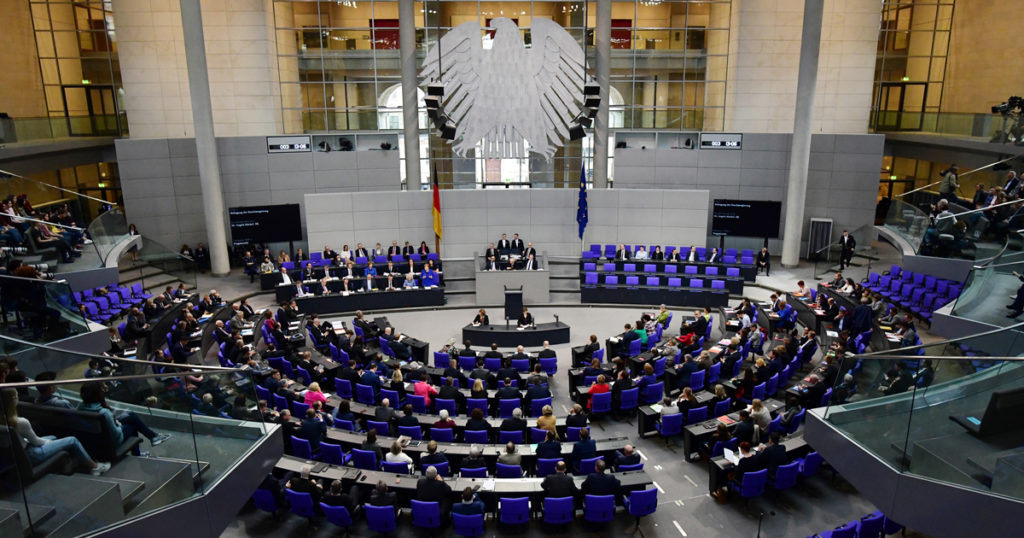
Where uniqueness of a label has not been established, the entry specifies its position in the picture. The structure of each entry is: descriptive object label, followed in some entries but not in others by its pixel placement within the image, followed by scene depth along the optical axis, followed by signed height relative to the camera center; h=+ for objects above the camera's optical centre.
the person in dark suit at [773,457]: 9.00 -4.16
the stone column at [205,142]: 19.52 +0.49
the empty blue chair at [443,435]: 10.03 -4.27
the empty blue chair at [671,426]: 10.77 -4.48
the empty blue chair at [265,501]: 8.61 -4.54
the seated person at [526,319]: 15.75 -3.95
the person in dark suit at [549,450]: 9.30 -4.18
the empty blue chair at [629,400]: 11.70 -4.39
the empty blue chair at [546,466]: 9.22 -4.38
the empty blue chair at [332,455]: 9.38 -4.30
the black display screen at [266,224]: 21.78 -2.24
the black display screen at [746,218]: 22.28 -2.22
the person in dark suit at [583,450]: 9.24 -4.15
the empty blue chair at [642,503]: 8.36 -4.46
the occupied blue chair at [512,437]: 10.09 -4.34
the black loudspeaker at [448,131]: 18.95 +0.71
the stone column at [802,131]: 20.30 +0.69
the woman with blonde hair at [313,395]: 11.09 -4.04
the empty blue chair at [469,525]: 8.12 -4.59
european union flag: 20.67 -1.70
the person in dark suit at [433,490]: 8.30 -4.23
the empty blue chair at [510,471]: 9.02 -4.35
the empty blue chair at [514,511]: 8.29 -4.52
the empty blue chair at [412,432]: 10.10 -4.25
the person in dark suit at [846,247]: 20.20 -2.92
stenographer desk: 15.48 -4.26
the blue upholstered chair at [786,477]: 8.98 -4.45
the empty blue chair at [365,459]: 9.25 -4.27
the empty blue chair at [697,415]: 10.94 -4.38
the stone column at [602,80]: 21.77 +2.49
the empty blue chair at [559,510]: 8.31 -4.54
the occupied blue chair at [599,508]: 8.35 -4.53
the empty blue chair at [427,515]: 8.21 -4.53
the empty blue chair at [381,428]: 10.22 -4.23
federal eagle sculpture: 19.95 +2.18
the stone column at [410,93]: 21.23 +2.08
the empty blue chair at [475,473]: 8.86 -4.29
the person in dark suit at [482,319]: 15.80 -3.93
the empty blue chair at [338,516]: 8.23 -4.54
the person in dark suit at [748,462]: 8.88 -4.18
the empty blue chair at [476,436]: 9.98 -4.28
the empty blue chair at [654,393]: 11.90 -4.34
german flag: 20.41 -1.81
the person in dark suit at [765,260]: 20.92 -3.43
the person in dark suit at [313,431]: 9.56 -4.00
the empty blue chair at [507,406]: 11.35 -4.35
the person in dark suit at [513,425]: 10.12 -4.16
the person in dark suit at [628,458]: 9.21 -4.26
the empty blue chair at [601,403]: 11.59 -4.40
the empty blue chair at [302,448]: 9.53 -4.24
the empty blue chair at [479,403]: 11.30 -4.27
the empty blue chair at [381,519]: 8.22 -4.57
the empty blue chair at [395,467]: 9.10 -4.32
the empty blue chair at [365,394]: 11.79 -4.29
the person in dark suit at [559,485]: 8.38 -4.22
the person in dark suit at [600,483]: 8.45 -4.22
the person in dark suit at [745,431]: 9.62 -4.07
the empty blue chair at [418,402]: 11.29 -4.26
